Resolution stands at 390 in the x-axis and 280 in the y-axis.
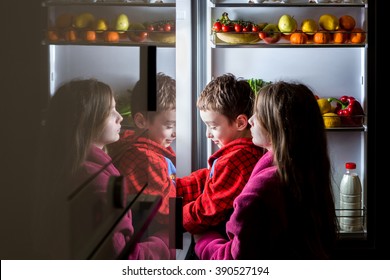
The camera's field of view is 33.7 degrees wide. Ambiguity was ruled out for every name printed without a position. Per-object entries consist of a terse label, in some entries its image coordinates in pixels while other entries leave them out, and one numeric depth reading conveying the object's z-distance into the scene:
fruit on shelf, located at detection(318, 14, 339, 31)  2.81
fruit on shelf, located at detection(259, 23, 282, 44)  2.78
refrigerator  2.76
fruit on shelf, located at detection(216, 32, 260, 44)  2.76
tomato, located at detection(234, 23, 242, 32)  2.76
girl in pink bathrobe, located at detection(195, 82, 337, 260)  1.51
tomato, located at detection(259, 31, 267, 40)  2.78
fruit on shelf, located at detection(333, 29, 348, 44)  2.79
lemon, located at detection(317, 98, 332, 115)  2.82
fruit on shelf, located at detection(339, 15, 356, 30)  2.82
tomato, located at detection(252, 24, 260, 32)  2.77
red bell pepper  2.82
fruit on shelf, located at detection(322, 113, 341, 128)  2.82
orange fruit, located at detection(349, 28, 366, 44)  2.79
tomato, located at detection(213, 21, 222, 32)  2.75
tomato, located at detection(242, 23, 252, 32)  2.78
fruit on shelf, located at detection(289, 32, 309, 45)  2.78
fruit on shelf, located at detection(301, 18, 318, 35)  2.79
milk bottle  2.85
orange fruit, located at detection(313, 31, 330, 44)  2.79
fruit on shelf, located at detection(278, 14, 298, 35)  2.78
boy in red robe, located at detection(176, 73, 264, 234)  1.91
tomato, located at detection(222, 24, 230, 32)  2.75
